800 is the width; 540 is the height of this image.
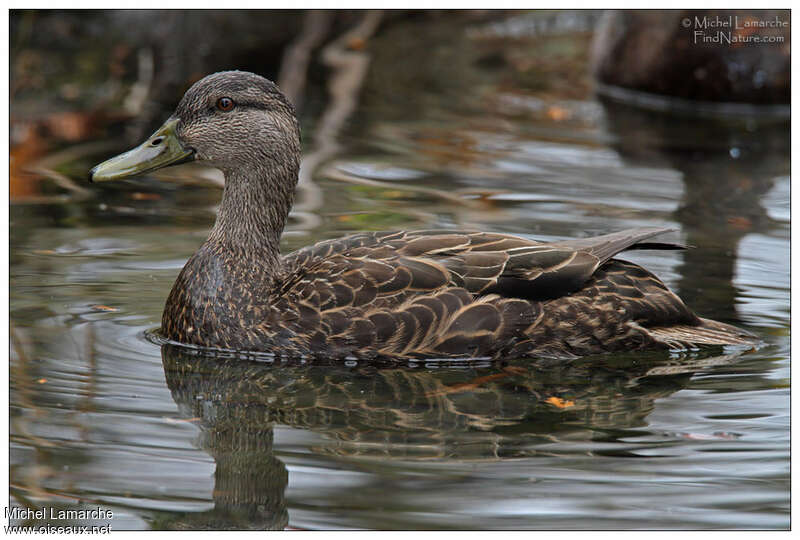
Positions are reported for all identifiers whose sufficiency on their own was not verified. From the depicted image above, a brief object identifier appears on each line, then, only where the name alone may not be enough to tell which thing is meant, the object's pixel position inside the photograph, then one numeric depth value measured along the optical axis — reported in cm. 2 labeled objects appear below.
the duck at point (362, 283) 1448
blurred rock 2903
